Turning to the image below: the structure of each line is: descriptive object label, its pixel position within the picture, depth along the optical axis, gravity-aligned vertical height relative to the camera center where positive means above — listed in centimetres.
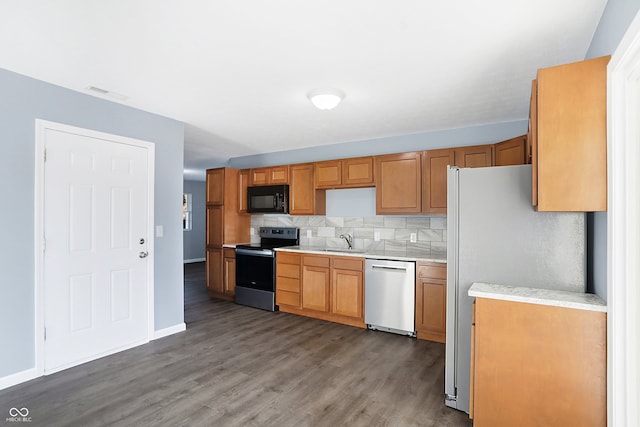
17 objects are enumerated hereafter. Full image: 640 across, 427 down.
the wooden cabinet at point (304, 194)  484 +30
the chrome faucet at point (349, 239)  473 -36
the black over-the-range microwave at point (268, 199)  504 +24
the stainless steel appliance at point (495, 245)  199 -20
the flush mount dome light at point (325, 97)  287 +103
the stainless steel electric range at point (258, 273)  477 -89
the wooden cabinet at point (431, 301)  348 -94
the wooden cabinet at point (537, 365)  165 -81
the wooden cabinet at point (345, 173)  438 +57
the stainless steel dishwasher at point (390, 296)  367 -94
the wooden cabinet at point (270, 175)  508 +62
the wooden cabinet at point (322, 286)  405 -95
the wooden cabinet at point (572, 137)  159 +39
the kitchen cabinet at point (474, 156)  363 +65
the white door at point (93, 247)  279 -31
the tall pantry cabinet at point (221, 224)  541 -17
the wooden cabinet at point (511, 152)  318 +64
